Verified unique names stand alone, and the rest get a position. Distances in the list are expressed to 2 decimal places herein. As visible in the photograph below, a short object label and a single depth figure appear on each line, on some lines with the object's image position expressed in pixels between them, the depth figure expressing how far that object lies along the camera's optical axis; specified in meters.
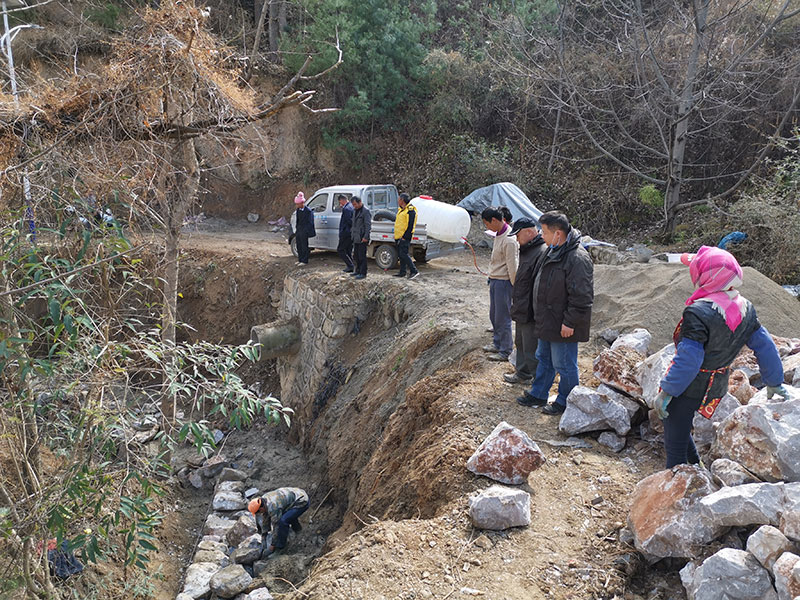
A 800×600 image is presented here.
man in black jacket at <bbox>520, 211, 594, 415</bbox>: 4.91
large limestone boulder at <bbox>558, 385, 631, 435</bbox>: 4.70
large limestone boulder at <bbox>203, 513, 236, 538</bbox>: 7.80
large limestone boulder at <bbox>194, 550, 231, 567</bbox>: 6.96
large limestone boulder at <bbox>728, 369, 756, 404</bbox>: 4.35
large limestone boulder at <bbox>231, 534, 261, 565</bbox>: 6.62
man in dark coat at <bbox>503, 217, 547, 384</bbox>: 5.52
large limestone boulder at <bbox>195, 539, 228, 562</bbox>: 7.24
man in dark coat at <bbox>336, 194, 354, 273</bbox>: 10.59
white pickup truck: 11.53
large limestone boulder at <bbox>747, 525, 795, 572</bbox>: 2.78
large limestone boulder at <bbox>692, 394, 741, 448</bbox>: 4.20
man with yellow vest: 9.80
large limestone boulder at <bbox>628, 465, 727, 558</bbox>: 3.23
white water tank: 11.30
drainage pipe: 10.95
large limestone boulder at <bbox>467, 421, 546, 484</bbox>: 4.18
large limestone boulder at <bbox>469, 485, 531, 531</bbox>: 3.76
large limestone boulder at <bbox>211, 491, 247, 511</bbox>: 8.38
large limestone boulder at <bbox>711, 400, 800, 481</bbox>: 3.25
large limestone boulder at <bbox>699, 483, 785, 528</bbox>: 3.01
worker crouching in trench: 6.70
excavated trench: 5.71
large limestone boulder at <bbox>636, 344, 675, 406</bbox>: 4.45
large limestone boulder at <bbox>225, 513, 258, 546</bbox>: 7.27
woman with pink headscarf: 3.41
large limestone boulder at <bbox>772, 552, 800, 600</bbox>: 2.56
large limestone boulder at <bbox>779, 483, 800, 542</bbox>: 2.78
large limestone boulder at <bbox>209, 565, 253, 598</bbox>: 5.87
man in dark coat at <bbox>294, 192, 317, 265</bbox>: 11.85
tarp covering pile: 14.88
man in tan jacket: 6.25
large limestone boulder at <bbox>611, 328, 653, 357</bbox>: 5.83
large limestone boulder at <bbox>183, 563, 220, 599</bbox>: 6.20
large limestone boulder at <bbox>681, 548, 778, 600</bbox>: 2.77
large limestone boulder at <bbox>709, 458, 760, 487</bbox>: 3.45
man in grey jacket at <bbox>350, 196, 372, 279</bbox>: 10.21
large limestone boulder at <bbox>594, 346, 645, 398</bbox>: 4.91
